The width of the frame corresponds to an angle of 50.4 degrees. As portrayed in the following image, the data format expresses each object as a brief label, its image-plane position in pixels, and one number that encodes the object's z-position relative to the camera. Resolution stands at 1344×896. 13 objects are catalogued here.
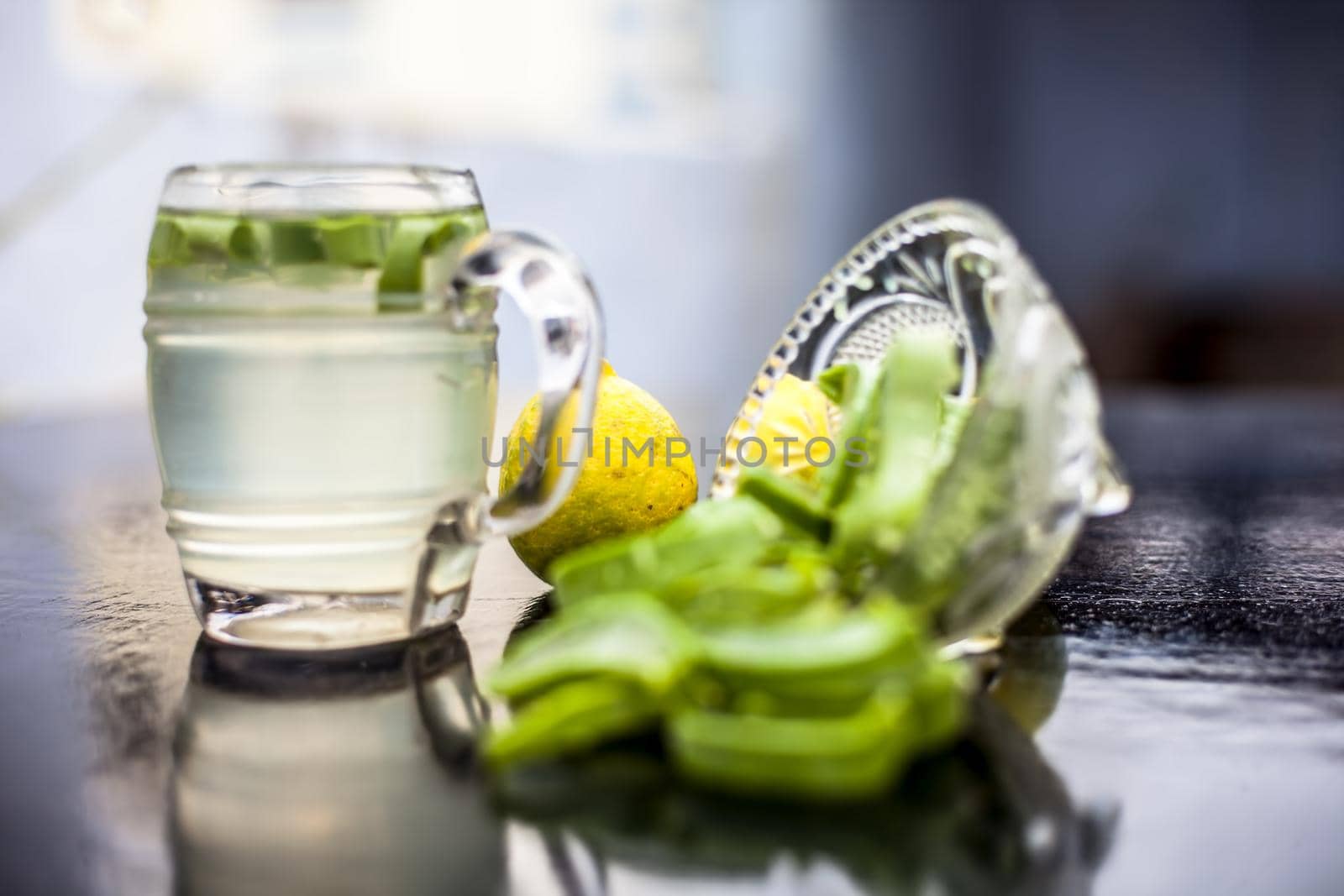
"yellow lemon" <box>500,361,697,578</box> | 0.74
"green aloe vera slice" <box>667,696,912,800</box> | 0.44
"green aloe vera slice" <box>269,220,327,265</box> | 0.60
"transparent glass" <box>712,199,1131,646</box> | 0.51
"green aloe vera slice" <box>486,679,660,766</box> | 0.47
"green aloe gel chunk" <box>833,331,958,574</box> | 0.55
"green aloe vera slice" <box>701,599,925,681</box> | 0.44
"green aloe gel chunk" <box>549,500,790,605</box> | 0.54
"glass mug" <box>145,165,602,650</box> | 0.61
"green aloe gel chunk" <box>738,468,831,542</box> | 0.61
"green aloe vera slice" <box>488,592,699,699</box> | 0.46
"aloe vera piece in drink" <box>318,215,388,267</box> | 0.61
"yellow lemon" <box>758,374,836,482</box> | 0.73
